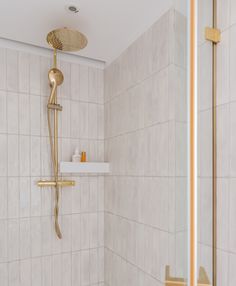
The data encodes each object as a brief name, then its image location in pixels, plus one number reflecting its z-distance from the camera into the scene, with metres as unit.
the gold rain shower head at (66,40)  1.51
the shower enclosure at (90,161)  1.46
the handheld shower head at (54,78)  1.81
